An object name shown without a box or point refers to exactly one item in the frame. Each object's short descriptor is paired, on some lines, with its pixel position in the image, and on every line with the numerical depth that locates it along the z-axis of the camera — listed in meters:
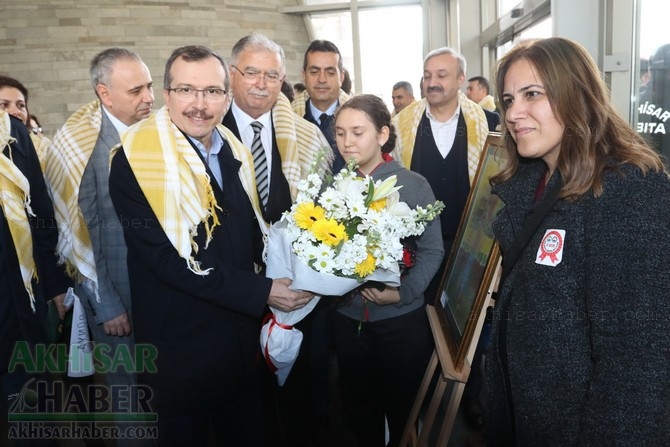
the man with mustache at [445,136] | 3.24
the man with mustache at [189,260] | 1.68
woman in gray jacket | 2.11
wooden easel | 1.68
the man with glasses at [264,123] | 2.53
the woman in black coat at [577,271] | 1.07
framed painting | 1.69
